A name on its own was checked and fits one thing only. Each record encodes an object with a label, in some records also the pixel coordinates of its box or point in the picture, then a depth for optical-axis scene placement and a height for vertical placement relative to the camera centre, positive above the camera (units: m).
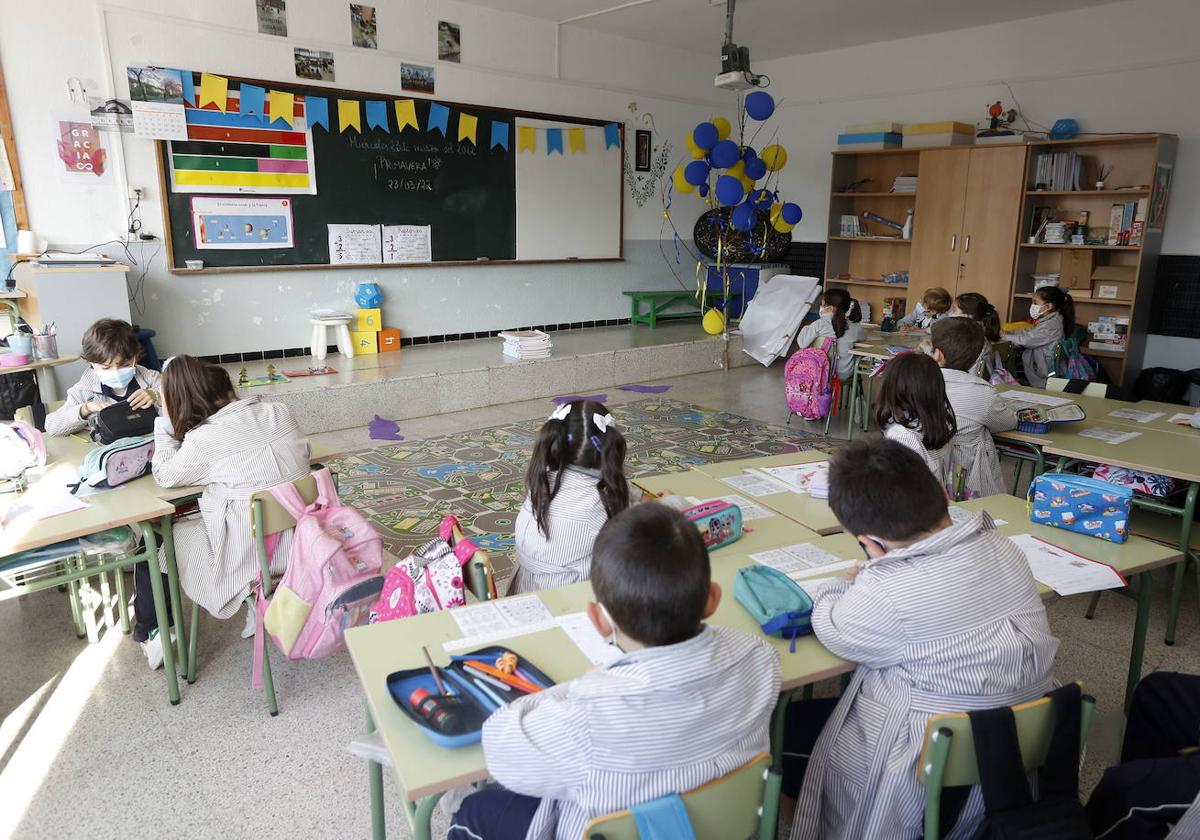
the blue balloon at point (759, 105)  6.29 +1.09
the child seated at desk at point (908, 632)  1.45 -0.68
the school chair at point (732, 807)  1.13 -0.80
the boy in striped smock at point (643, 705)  1.16 -0.66
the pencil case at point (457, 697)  1.31 -0.76
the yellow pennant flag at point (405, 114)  6.37 +1.01
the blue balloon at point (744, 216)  6.93 +0.27
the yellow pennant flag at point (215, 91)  5.41 +1.01
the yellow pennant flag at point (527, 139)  7.15 +0.93
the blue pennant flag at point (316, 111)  5.91 +0.96
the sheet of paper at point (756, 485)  2.60 -0.75
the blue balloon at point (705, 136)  6.71 +0.91
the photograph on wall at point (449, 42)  6.54 +1.62
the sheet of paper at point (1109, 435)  3.22 -0.72
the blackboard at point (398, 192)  5.77 +0.42
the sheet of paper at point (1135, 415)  3.58 -0.71
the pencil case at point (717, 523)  2.13 -0.71
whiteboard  7.32 +0.42
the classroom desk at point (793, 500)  2.35 -0.76
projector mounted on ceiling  5.33 +1.17
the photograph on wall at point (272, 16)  5.62 +1.56
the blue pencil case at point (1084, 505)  2.22 -0.69
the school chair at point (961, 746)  1.34 -0.82
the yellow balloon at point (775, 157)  7.43 +0.83
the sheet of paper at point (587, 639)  1.60 -0.78
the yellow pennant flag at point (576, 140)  7.48 +0.97
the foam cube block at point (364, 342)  6.49 -0.76
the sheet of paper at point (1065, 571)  1.96 -0.78
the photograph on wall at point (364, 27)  6.06 +1.60
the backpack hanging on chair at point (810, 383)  5.51 -0.90
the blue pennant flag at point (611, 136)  7.75 +1.05
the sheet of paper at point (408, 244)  6.56 +0.01
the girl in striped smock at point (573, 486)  2.16 -0.62
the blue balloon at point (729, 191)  6.71 +0.47
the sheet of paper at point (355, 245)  6.26 +0.00
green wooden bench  8.30 -0.59
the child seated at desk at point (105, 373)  3.02 -0.49
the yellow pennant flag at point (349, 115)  6.07 +0.95
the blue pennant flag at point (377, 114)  6.20 +0.99
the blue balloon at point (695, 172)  6.94 +0.64
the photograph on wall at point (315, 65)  5.85 +1.28
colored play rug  3.94 -1.26
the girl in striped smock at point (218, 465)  2.50 -0.67
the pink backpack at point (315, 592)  2.30 -0.97
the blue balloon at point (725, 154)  6.66 +0.76
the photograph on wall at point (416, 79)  6.38 +1.30
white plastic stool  6.14 -0.67
